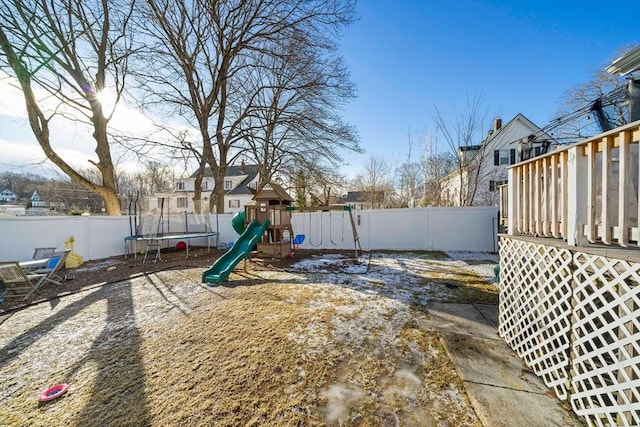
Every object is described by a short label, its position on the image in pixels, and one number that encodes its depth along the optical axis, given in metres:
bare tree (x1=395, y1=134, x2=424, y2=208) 16.03
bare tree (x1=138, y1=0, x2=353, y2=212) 9.34
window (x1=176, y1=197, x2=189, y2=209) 27.06
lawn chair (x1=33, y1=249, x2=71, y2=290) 4.73
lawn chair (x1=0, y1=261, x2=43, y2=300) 4.17
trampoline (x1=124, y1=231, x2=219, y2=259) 8.09
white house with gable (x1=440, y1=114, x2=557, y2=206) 11.52
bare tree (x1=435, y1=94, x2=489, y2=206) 11.00
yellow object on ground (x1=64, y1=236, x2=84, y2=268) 6.48
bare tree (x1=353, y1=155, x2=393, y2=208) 19.20
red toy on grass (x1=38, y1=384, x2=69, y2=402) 1.94
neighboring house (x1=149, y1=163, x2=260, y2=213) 25.52
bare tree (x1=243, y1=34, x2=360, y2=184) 10.57
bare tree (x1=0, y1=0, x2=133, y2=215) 7.59
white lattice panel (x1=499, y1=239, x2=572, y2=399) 1.93
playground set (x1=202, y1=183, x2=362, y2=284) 6.81
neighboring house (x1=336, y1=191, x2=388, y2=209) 19.50
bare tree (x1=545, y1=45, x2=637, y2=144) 4.78
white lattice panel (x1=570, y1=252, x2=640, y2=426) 1.42
